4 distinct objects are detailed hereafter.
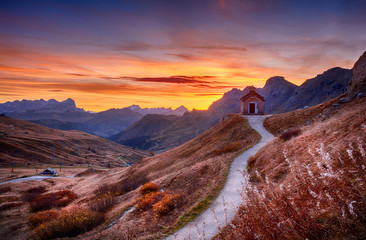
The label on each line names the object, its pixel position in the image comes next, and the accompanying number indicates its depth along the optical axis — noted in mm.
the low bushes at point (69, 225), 12344
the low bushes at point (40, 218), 15742
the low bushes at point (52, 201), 21469
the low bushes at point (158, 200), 11725
